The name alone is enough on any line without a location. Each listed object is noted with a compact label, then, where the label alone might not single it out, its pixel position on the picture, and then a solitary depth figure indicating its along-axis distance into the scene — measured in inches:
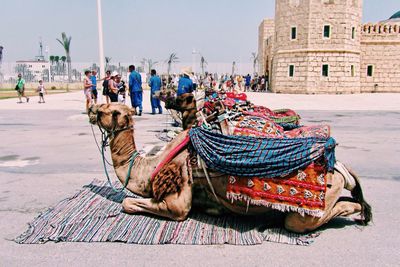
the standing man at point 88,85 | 581.6
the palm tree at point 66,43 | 2564.0
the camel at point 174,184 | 145.6
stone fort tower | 1258.6
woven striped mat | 142.8
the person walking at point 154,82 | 589.3
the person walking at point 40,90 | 864.1
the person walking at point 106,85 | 525.5
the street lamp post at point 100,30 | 833.5
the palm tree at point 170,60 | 3232.3
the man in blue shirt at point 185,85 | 398.0
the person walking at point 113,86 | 517.3
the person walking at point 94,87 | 615.0
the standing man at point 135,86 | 569.3
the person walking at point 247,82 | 1726.5
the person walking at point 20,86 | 848.3
